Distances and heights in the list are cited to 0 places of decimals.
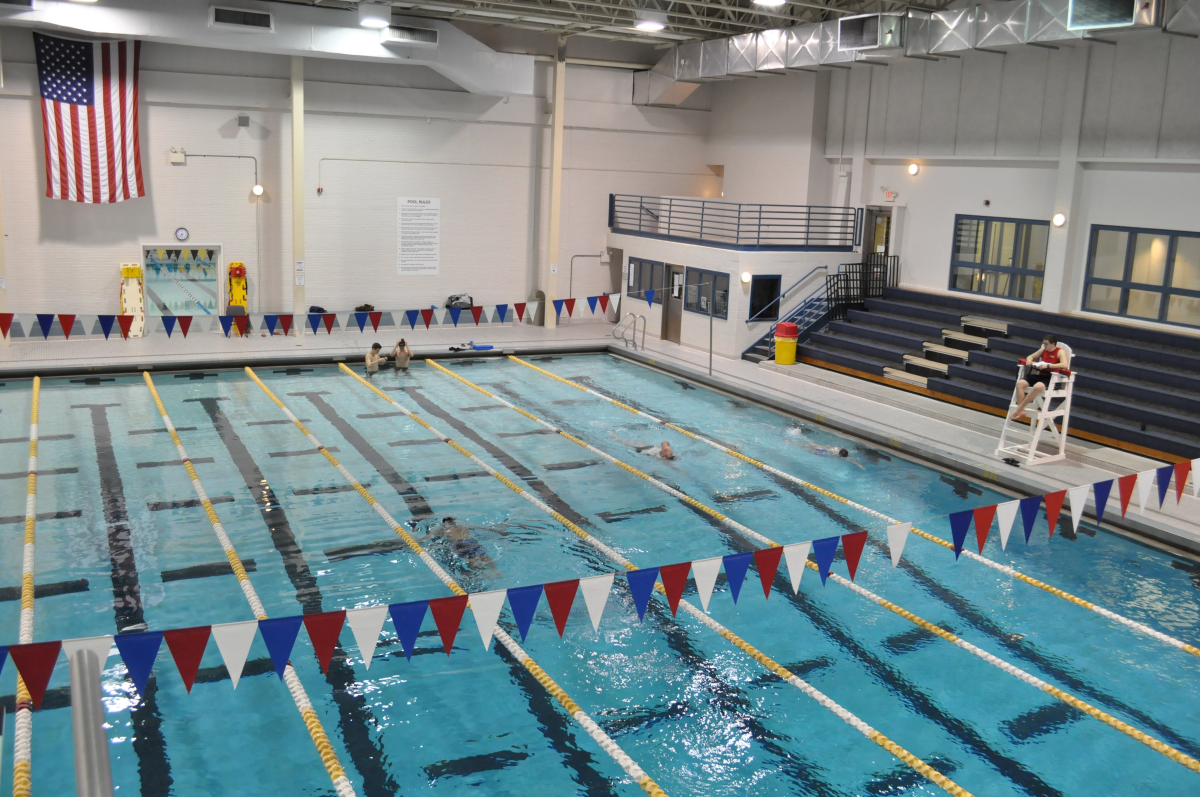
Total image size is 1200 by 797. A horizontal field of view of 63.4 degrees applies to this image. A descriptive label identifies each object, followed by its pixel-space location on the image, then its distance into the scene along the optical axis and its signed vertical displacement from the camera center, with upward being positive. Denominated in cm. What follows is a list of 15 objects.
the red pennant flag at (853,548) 810 -249
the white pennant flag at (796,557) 767 -243
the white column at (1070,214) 1739 +78
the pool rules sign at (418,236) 2312 -15
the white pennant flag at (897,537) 816 -240
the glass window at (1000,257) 1884 -5
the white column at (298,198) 2069 +57
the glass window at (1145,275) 1628 -25
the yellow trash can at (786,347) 2023 -210
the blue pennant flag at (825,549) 780 -241
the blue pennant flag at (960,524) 888 -245
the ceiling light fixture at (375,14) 1914 +417
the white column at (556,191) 2370 +108
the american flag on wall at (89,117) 1886 +193
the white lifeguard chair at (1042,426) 1348 -238
